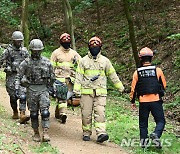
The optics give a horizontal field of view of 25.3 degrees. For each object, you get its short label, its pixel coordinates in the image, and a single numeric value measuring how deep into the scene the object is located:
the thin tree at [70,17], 19.09
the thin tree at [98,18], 29.76
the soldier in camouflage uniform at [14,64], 10.28
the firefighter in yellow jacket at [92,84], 9.41
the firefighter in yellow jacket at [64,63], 11.01
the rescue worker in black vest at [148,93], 8.95
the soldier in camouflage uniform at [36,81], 8.76
